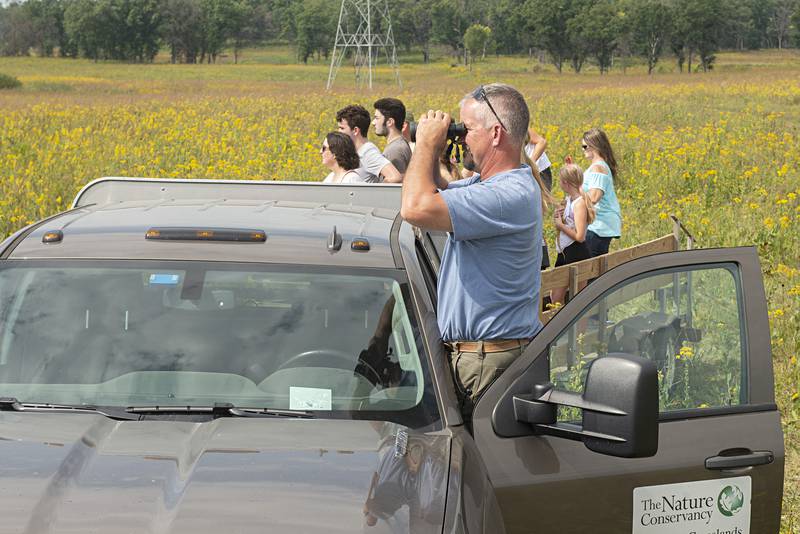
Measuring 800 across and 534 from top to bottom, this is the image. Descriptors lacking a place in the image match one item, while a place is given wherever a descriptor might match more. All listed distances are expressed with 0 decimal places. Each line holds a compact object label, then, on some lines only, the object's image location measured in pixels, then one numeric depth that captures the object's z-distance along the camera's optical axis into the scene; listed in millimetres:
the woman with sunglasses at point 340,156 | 13164
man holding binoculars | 5942
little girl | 14182
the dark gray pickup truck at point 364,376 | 4764
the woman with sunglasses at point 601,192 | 15230
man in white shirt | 13404
